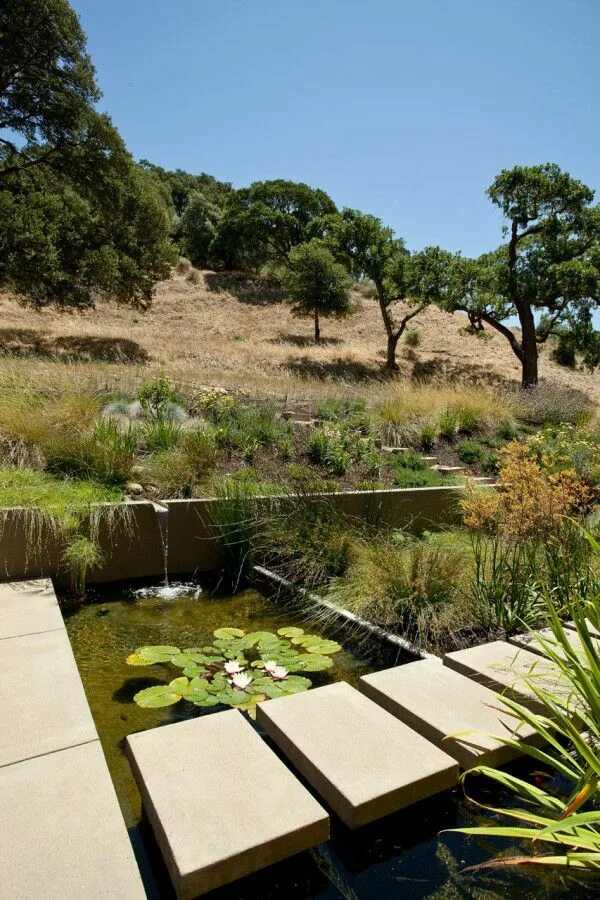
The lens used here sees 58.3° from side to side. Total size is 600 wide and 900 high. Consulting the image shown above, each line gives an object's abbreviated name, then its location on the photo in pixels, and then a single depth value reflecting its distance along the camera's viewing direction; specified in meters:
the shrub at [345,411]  7.24
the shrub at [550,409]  9.42
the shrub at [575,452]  5.83
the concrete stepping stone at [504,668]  2.11
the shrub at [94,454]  4.29
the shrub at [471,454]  7.16
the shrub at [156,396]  5.79
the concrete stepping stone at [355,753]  1.54
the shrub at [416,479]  5.58
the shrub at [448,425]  7.69
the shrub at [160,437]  5.00
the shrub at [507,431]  8.08
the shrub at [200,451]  4.61
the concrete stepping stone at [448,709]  1.81
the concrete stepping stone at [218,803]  1.27
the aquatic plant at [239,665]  2.22
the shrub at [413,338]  23.86
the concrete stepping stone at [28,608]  2.57
